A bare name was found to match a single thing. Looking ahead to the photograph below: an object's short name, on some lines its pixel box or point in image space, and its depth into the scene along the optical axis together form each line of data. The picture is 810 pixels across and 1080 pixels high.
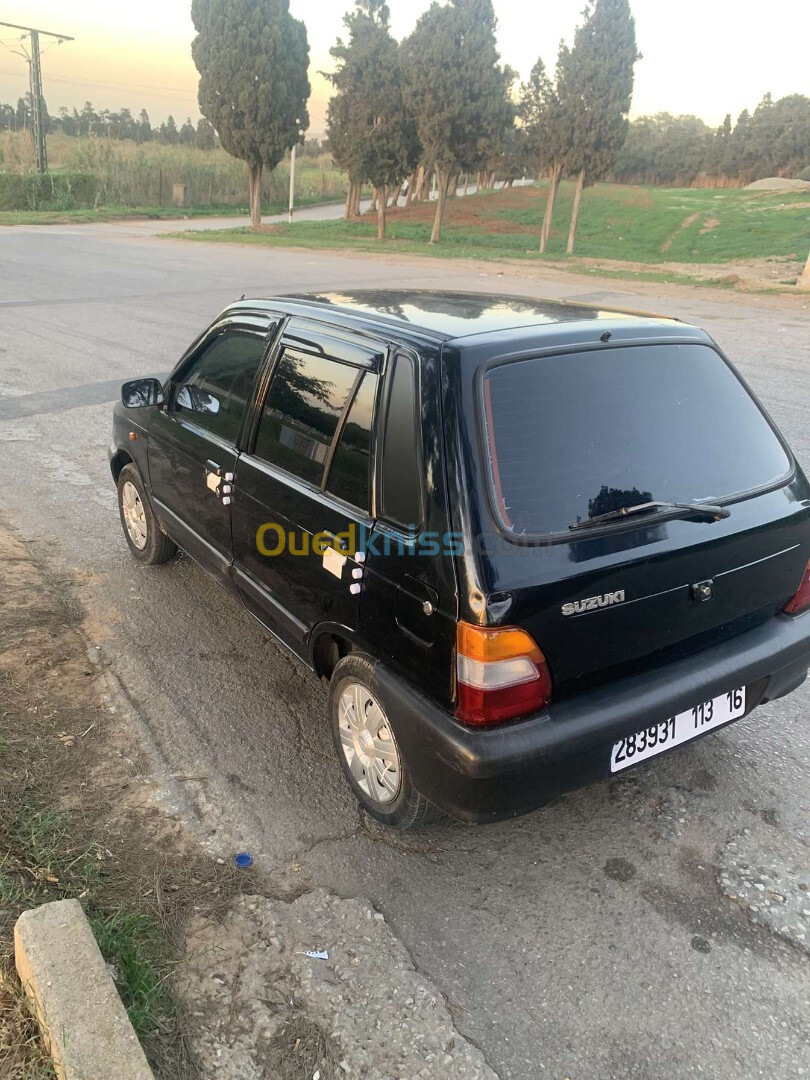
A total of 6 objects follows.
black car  2.31
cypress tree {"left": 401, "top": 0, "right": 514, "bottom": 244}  28.58
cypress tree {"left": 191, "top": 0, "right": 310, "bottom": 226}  33.19
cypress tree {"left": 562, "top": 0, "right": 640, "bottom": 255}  27.94
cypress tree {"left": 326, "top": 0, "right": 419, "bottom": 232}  31.86
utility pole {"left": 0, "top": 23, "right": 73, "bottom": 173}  40.78
